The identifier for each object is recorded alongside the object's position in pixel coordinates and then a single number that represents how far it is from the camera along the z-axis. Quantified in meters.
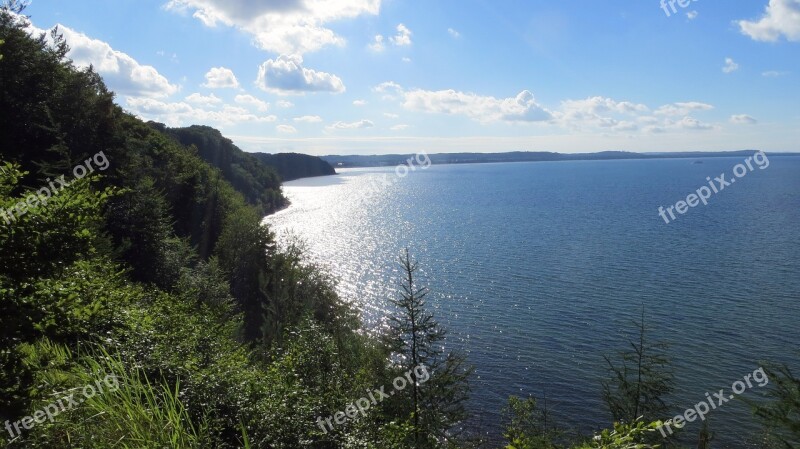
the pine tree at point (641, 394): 15.82
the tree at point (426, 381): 15.94
